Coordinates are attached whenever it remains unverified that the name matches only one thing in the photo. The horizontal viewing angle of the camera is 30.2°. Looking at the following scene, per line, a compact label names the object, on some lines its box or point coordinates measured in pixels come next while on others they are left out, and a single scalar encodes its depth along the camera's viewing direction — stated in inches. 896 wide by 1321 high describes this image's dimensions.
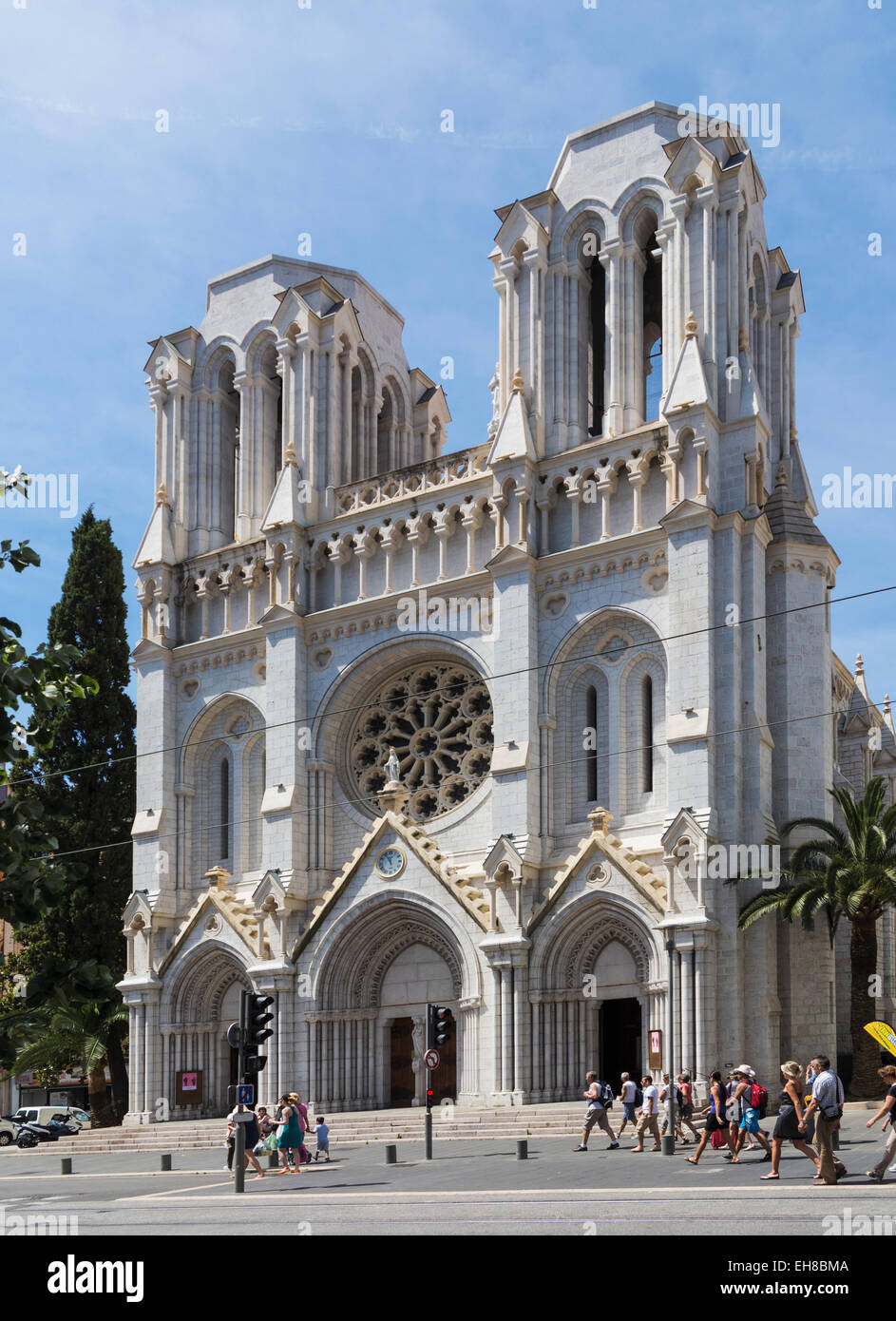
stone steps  1390.3
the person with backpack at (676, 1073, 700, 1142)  1242.0
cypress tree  1977.1
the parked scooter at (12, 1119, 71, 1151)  1961.1
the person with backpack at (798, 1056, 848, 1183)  802.8
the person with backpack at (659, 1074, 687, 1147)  1195.9
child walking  1261.1
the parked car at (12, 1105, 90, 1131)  2214.6
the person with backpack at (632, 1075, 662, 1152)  1175.0
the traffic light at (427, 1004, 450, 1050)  1240.2
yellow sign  793.6
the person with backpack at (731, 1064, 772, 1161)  1022.4
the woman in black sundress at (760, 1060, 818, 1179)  859.4
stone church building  1497.3
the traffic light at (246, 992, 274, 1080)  1005.8
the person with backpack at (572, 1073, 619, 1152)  1203.9
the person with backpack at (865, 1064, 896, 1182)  778.2
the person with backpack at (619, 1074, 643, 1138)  1263.5
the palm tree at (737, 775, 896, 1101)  1380.4
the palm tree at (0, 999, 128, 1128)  1887.3
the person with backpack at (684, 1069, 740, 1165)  1031.6
